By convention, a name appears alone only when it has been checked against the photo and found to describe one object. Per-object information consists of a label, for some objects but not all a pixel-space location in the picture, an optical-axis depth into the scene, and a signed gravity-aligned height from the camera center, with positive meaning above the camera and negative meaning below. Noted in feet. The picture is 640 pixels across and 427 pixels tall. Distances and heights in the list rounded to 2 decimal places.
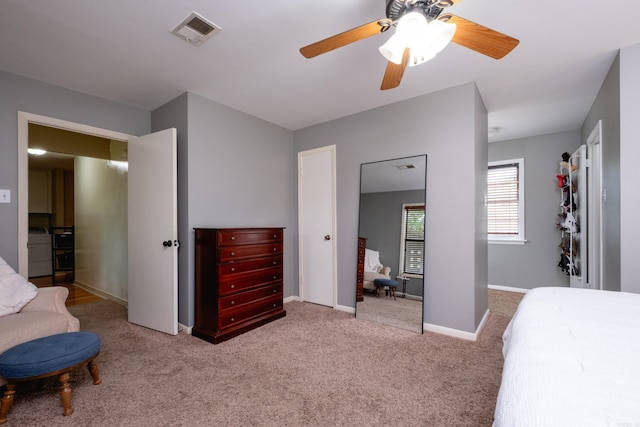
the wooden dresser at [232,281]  8.99 -2.29
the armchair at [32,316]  5.80 -2.28
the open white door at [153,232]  9.32 -0.64
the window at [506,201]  15.02 +0.59
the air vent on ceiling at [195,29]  6.24 +4.16
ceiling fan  4.72 +3.08
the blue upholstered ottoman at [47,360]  5.21 -2.75
